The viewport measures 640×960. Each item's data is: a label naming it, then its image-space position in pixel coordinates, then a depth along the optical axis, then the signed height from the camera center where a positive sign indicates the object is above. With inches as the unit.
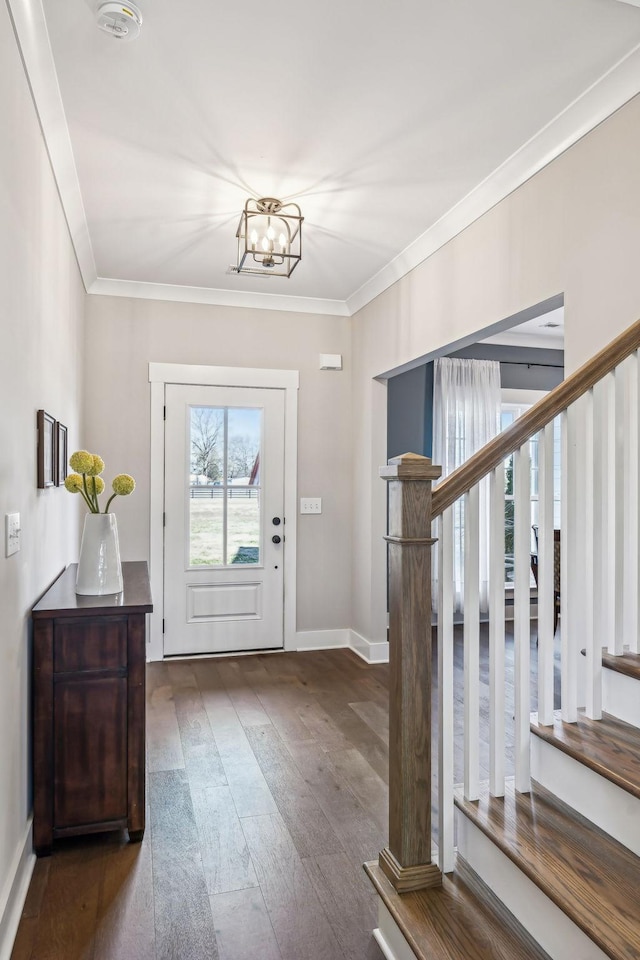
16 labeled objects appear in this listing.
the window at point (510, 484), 237.9 +3.9
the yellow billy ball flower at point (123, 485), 103.7 +1.2
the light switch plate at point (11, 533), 73.7 -4.9
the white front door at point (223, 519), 180.5 -7.7
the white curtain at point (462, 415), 221.1 +27.6
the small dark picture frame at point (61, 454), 118.1 +7.3
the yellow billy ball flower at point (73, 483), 100.0 +1.4
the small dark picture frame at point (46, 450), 95.6 +6.8
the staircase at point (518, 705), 62.6 -23.7
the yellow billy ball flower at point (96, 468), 100.3 +3.8
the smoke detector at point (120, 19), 74.2 +56.4
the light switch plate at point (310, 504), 191.9 -3.5
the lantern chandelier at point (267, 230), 120.8 +51.2
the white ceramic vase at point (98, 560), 99.0 -10.6
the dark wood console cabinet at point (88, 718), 88.3 -31.9
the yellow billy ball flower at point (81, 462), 97.3 +4.6
